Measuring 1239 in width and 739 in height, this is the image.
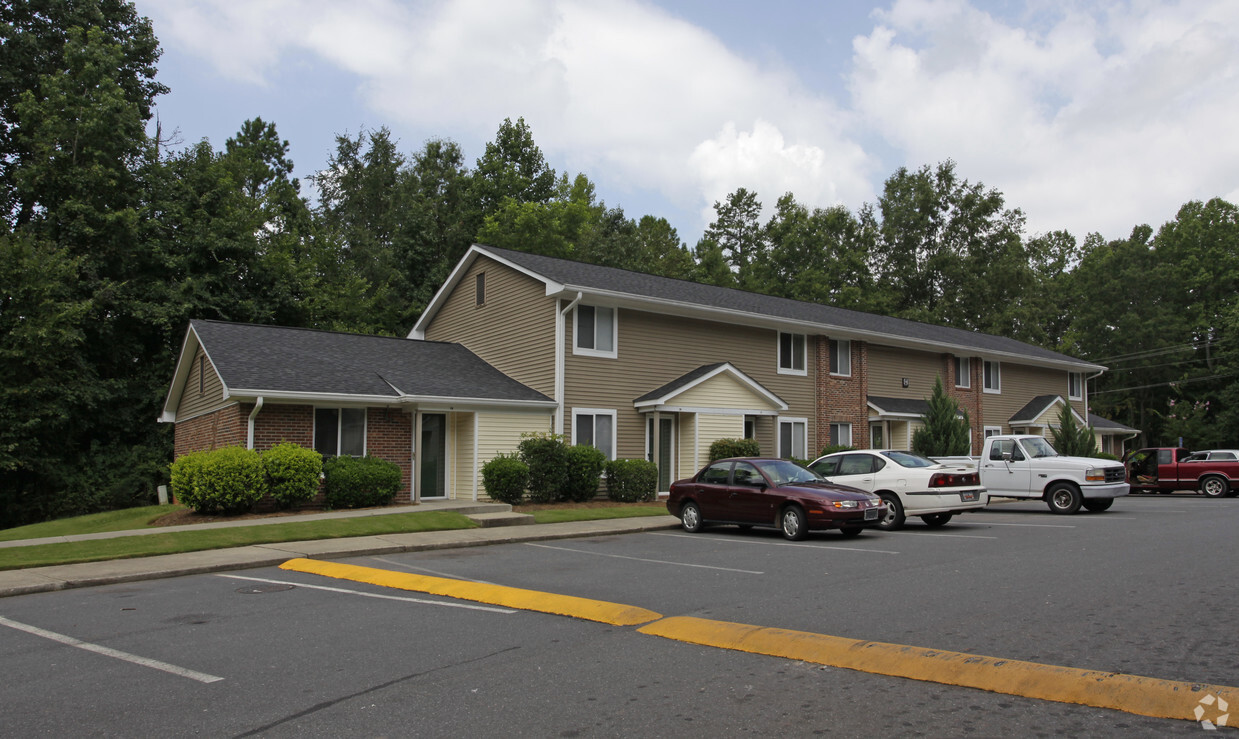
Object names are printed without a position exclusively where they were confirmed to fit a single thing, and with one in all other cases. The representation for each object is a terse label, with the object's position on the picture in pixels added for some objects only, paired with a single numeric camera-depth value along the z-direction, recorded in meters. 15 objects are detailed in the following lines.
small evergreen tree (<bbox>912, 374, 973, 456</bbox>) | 27.72
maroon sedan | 14.37
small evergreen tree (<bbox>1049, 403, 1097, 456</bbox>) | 30.92
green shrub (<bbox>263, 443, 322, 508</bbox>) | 17.94
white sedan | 16.27
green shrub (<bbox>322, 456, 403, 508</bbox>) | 18.55
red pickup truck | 27.23
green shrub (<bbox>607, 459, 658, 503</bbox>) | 21.94
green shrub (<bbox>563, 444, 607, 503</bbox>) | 21.31
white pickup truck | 19.08
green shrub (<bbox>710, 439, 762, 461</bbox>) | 23.59
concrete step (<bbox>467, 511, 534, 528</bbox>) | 17.25
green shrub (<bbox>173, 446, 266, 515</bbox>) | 17.17
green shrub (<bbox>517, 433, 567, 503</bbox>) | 20.72
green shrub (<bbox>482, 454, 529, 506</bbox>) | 19.94
